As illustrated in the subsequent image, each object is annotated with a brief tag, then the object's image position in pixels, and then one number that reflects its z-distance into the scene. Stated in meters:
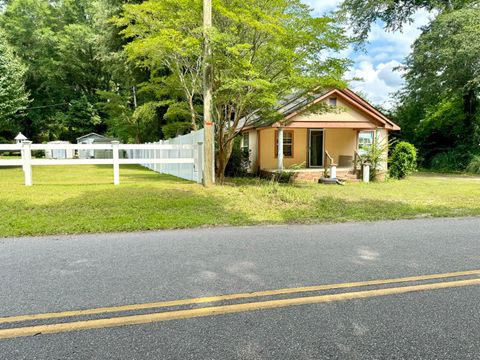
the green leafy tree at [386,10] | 23.41
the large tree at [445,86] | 19.53
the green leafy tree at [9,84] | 21.55
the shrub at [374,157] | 15.89
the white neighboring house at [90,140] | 37.40
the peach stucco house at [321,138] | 15.68
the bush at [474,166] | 20.54
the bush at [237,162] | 15.91
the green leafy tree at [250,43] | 10.06
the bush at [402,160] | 16.47
